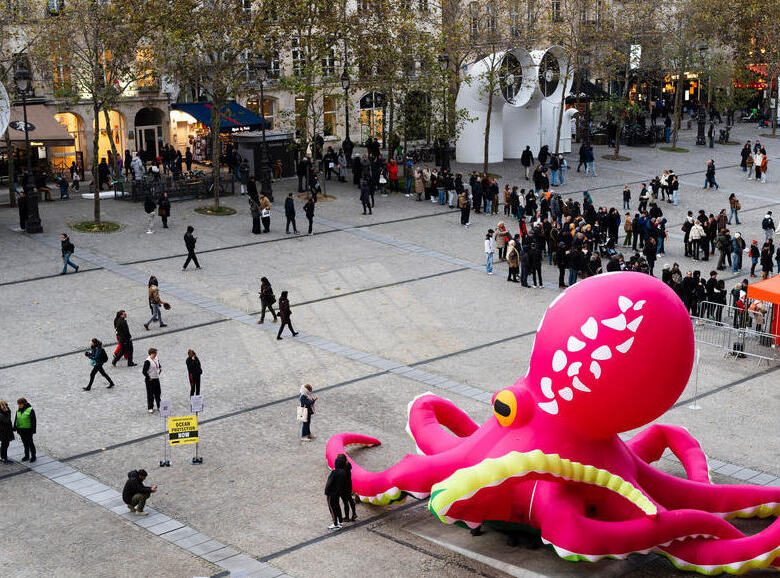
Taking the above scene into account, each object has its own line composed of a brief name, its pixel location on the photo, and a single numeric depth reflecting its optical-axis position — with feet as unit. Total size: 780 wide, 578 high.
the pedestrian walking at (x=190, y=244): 107.96
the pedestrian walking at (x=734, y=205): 135.85
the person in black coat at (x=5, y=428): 64.54
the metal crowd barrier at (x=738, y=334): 88.38
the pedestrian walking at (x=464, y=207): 132.46
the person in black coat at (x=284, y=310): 88.84
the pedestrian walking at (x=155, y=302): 90.68
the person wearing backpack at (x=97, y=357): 76.38
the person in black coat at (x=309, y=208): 126.00
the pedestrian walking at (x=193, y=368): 73.77
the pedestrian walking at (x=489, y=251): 112.16
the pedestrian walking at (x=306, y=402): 67.36
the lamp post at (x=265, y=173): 146.00
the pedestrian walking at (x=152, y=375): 72.43
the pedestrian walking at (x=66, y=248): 106.83
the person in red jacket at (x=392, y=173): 151.53
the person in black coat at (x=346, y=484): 56.13
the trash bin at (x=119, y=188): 143.13
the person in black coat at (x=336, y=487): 55.72
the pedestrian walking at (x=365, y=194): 138.10
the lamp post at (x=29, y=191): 118.93
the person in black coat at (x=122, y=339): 80.89
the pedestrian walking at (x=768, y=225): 128.80
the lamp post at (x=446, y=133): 158.81
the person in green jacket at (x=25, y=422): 64.23
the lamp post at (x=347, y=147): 169.17
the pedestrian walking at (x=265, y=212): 126.93
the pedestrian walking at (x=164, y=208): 126.93
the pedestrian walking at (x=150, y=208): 125.08
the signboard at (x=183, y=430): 63.77
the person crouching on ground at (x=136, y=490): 57.47
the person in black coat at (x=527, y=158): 165.78
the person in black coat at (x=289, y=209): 126.11
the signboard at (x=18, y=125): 138.00
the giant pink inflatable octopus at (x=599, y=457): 49.11
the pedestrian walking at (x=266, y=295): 93.35
